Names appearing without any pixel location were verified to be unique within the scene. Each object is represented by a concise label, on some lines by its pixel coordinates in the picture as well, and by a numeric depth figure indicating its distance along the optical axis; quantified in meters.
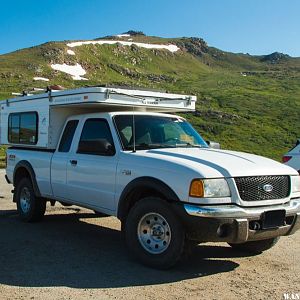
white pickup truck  5.81
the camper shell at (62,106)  7.57
